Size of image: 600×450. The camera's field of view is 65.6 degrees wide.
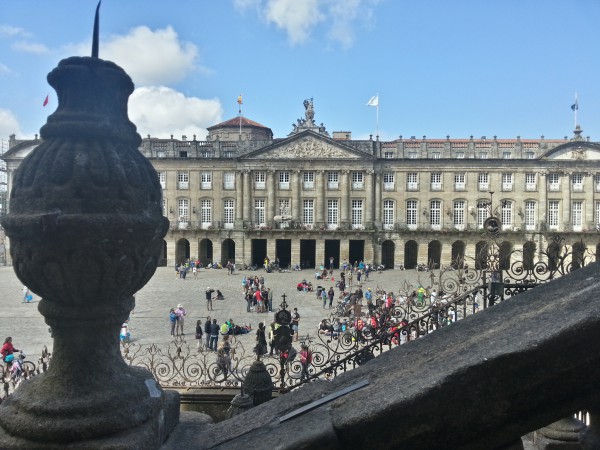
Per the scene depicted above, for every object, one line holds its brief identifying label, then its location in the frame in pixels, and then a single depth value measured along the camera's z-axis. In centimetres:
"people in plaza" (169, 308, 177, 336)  1569
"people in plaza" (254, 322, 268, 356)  1074
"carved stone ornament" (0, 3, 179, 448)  168
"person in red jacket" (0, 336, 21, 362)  1016
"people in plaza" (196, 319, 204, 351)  1497
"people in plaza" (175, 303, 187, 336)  1568
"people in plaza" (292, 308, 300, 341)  1458
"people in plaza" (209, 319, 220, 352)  1404
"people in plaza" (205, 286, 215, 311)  2045
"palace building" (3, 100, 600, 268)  4162
